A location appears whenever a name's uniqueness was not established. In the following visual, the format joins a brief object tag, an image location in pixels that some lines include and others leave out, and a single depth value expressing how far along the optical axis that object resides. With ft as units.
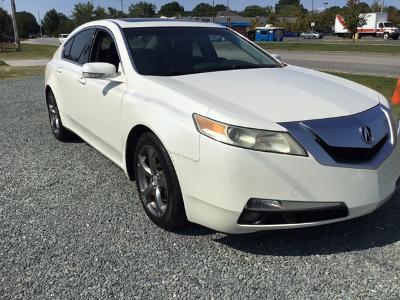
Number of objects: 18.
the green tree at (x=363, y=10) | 203.82
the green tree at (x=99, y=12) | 225.56
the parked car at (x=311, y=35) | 258.98
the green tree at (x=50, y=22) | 426.92
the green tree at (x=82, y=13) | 214.34
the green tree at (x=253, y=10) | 449.89
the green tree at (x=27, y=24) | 407.85
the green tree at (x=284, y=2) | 550.85
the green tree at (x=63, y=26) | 329.38
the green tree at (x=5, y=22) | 219.30
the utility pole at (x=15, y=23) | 108.17
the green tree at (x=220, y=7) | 526.08
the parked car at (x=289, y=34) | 296.51
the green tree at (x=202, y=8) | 476.42
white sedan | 9.05
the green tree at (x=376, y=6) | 295.28
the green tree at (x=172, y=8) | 448.49
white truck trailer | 214.90
